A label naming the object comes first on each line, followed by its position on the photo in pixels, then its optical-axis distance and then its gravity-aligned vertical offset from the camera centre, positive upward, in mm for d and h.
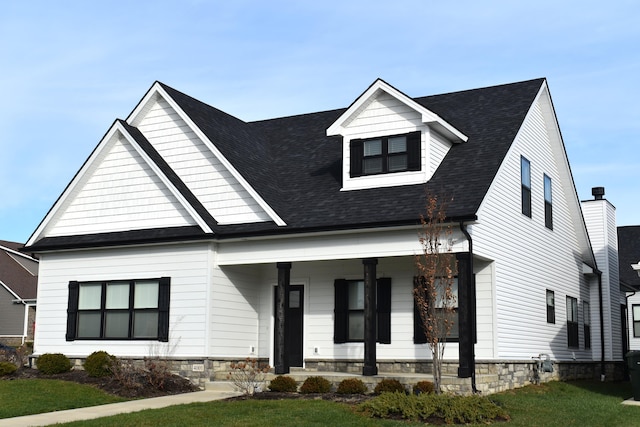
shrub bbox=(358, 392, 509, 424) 14531 -1299
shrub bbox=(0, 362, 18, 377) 20297 -918
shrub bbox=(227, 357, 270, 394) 18266 -1031
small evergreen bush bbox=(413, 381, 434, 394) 17125 -1073
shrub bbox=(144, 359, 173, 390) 19516 -1001
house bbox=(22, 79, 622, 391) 19875 +2424
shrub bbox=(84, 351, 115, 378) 20078 -803
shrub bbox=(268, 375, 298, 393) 18516 -1130
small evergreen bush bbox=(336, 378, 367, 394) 17891 -1126
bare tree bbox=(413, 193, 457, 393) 16281 +1418
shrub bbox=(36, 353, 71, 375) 20922 -827
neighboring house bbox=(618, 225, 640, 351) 37156 +2574
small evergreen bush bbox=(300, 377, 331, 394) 18219 -1135
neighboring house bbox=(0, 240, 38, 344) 47719 +1525
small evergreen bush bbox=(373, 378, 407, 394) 17469 -1080
